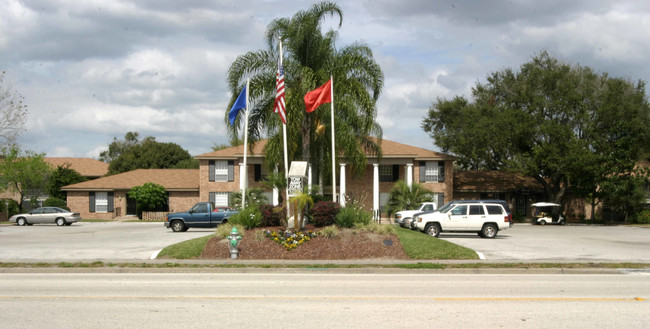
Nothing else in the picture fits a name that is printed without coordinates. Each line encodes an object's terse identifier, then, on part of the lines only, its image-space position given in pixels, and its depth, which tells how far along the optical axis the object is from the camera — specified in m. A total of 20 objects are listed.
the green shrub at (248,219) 19.17
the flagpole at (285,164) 19.59
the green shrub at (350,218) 18.89
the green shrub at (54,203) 48.09
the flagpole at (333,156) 20.16
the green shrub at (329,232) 18.12
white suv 25.83
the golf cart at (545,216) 43.97
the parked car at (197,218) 30.02
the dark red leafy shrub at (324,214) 19.05
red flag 20.20
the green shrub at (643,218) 46.06
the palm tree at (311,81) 22.47
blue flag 20.47
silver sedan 39.75
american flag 19.69
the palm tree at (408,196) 36.81
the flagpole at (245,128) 20.47
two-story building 44.72
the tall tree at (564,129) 43.09
